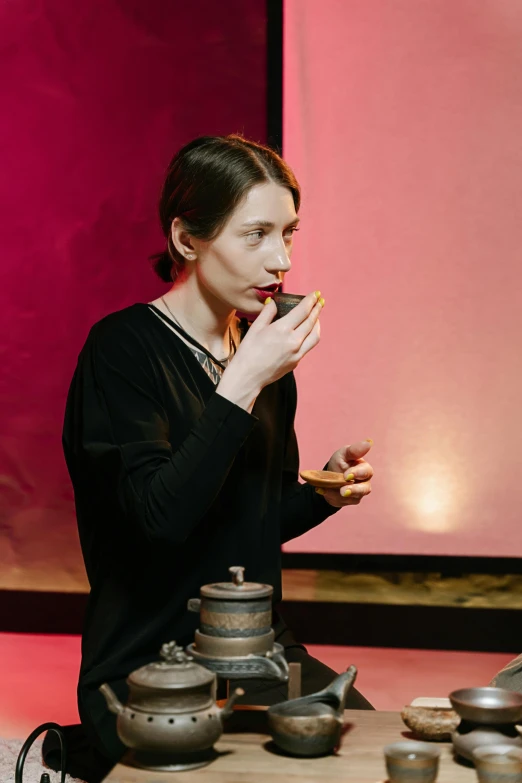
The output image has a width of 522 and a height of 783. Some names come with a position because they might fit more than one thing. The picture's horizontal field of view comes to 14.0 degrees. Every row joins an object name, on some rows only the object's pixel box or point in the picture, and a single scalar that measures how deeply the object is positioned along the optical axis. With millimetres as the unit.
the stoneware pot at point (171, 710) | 2402
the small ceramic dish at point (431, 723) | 2541
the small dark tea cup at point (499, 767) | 2349
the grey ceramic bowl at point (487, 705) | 2494
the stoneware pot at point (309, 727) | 2476
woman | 2734
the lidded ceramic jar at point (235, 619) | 2511
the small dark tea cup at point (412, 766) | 2373
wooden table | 2424
